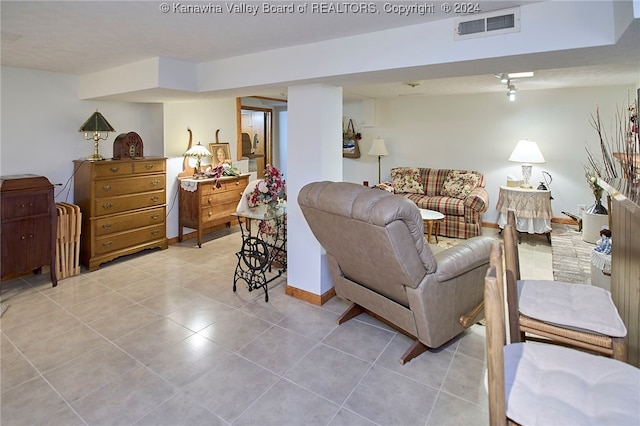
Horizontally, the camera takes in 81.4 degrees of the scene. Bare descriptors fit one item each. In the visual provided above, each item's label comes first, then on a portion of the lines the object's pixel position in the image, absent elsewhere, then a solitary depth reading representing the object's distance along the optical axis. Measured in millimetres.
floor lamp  6707
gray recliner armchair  2119
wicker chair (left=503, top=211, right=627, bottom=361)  1469
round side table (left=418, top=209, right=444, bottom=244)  4695
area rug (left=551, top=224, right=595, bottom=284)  3289
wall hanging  7332
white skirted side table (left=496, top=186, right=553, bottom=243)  4922
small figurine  2690
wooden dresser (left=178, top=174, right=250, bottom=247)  5066
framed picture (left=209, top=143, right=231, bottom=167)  5734
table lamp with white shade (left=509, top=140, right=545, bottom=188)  5137
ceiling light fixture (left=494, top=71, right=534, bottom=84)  4116
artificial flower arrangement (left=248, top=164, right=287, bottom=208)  3693
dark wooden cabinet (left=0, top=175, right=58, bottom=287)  3385
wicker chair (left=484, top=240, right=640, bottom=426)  1011
